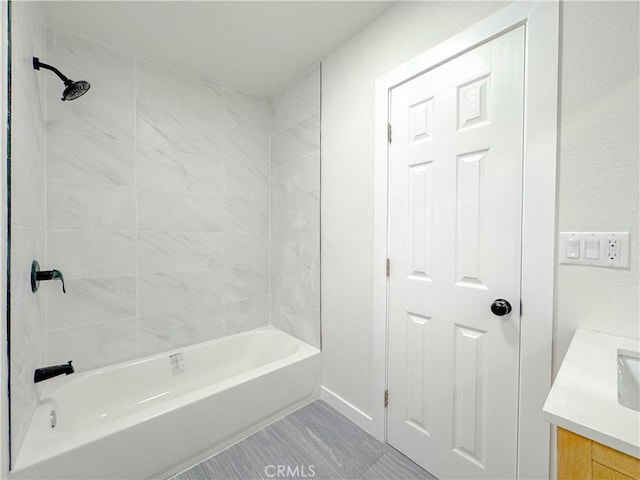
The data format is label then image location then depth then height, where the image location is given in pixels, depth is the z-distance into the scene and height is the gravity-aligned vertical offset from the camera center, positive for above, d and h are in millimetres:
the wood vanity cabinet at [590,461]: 485 -408
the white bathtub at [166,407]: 1206 -968
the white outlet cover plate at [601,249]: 903 -38
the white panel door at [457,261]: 1151 -110
